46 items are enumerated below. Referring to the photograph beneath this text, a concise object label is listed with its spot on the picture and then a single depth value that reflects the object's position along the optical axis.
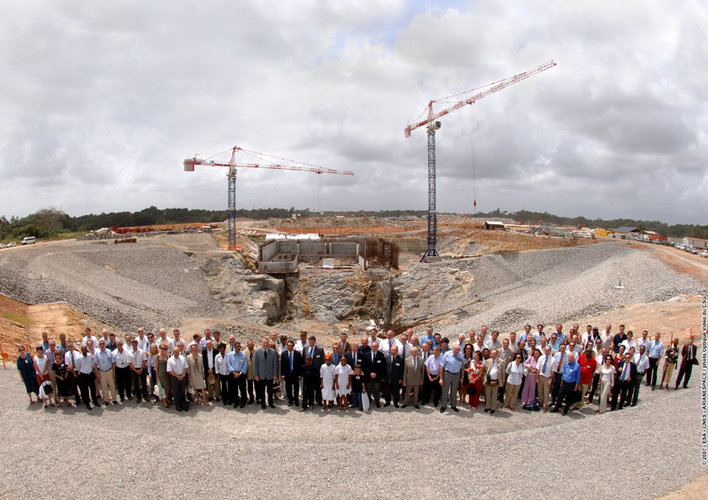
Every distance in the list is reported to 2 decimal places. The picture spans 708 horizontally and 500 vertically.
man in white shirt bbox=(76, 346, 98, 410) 8.29
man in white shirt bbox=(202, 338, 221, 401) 8.76
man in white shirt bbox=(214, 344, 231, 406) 8.62
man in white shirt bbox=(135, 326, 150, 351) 9.17
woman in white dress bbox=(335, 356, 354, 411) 8.36
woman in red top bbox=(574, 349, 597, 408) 8.50
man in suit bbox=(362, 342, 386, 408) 8.54
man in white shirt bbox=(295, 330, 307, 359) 8.74
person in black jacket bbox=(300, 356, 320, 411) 8.49
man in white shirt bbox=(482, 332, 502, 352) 9.34
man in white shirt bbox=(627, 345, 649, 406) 8.73
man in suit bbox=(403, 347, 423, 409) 8.54
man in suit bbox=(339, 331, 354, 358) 8.73
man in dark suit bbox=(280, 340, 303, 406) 8.59
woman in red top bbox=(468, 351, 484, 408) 8.52
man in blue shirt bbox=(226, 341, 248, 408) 8.59
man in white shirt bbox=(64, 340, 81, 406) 8.28
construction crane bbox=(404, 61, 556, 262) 49.22
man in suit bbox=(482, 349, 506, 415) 8.36
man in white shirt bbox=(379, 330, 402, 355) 8.96
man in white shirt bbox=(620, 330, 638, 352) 9.34
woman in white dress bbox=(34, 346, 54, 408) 8.27
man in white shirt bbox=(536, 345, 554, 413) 8.52
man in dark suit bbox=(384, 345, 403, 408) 8.60
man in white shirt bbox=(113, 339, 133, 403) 8.53
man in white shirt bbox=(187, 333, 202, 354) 8.70
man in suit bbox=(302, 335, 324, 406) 8.51
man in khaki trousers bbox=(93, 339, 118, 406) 8.44
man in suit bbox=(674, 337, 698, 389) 9.41
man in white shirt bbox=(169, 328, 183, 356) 8.88
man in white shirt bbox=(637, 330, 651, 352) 9.25
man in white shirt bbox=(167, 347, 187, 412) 8.24
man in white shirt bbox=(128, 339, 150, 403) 8.60
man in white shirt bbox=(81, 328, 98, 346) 8.73
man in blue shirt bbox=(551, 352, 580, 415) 8.27
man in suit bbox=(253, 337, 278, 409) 8.47
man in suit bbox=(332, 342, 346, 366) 8.56
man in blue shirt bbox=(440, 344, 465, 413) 8.46
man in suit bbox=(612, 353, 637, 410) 8.55
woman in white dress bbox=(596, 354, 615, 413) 8.50
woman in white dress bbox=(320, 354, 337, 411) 8.41
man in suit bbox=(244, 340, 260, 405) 8.63
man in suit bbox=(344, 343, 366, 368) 8.62
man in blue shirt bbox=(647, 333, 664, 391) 9.60
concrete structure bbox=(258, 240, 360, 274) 46.81
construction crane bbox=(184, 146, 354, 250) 53.51
